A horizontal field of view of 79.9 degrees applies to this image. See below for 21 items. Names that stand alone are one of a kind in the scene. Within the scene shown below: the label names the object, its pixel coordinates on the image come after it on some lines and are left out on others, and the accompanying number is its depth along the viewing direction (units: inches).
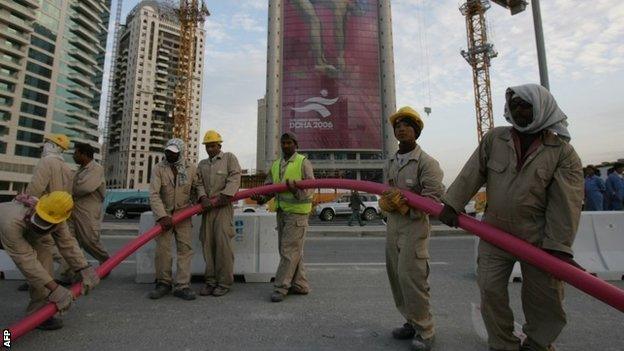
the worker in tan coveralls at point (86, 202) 192.2
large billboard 2972.4
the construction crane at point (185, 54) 2679.6
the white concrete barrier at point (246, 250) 205.3
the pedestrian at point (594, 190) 354.9
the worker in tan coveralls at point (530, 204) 88.2
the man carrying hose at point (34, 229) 116.3
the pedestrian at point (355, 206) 637.3
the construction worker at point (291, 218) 171.3
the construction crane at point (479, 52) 2175.2
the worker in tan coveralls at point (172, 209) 172.1
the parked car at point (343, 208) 823.7
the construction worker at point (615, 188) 356.8
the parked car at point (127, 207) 938.1
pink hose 82.3
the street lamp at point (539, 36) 278.7
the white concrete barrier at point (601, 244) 209.6
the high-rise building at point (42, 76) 2674.7
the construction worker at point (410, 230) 115.2
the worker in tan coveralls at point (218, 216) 179.5
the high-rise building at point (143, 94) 5028.5
